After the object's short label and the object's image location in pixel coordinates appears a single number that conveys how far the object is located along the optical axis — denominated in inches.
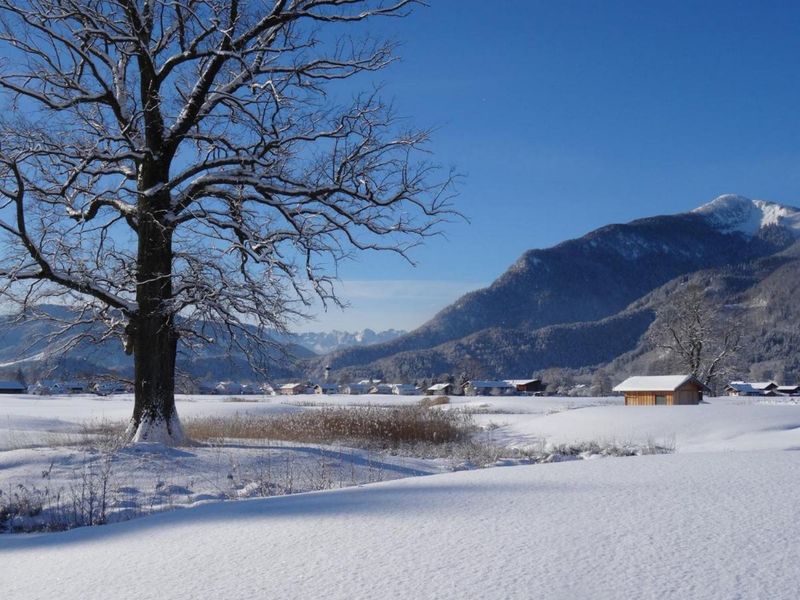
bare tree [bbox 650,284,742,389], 1936.5
